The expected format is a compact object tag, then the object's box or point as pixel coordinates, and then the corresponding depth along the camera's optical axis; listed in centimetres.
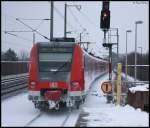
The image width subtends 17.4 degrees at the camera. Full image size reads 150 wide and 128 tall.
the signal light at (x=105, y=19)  1870
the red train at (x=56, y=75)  1919
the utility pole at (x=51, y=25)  3449
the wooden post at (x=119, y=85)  2157
